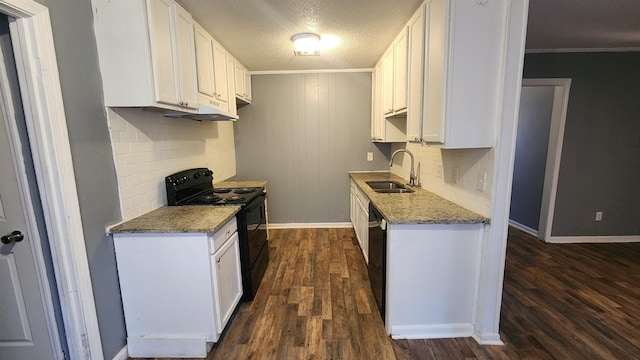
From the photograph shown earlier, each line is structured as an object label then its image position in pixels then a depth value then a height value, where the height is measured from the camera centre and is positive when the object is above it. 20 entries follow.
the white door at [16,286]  1.36 -0.75
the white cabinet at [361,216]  2.82 -0.90
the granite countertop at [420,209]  1.80 -0.53
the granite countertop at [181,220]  1.69 -0.52
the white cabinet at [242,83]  3.33 +0.76
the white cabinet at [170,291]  1.72 -0.96
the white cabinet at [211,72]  2.32 +0.65
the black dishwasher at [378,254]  1.99 -0.91
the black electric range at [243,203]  2.26 -0.54
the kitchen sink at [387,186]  3.05 -0.56
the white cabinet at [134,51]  1.60 +0.55
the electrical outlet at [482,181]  1.83 -0.30
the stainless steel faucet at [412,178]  3.03 -0.45
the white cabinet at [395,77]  2.46 +0.61
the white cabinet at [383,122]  3.33 +0.20
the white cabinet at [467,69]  1.65 +0.42
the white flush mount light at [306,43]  2.55 +0.94
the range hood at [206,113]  2.24 +0.25
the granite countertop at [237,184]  3.27 -0.52
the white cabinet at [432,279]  1.87 -0.99
